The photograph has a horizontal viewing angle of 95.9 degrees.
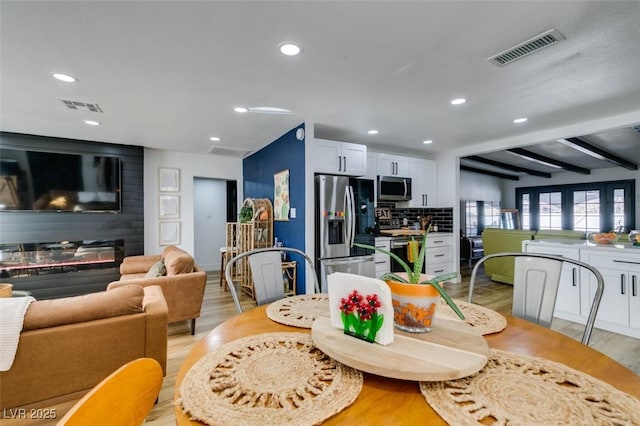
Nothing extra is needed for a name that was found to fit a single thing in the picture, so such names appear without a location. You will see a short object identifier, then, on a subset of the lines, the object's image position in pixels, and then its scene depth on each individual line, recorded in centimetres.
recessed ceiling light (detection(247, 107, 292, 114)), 313
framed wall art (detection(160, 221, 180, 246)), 525
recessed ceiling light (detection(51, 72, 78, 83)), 235
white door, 634
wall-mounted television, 407
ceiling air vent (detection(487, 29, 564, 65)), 186
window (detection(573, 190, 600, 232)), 813
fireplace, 411
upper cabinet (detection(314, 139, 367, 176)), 375
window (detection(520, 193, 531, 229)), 939
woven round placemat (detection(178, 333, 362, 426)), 67
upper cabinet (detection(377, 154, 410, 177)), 487
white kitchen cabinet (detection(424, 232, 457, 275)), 499
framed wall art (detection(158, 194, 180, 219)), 524
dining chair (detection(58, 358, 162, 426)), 46
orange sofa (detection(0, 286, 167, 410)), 157
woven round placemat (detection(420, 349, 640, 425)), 66
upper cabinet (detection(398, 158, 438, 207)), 526
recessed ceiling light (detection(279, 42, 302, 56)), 196
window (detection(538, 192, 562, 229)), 882
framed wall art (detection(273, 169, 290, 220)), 407
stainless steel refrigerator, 369
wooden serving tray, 78
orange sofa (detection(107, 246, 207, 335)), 285
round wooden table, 68
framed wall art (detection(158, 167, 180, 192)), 525
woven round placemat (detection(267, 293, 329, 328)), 127
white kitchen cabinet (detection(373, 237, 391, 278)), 433
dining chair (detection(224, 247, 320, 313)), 177
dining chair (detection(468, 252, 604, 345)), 147
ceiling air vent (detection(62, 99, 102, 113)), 296
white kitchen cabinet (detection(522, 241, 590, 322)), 324
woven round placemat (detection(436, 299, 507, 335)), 118
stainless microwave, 486
